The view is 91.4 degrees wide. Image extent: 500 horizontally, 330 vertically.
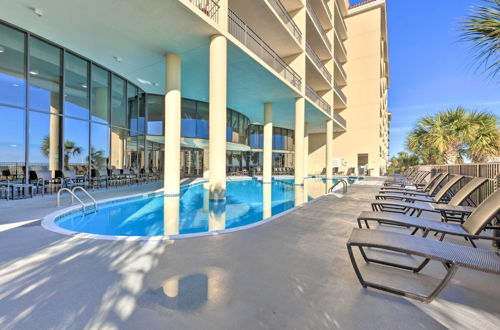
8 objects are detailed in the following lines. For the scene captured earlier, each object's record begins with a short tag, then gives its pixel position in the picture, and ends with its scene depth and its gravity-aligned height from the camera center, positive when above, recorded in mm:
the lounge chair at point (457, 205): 3656 -616
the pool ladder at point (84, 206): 5846 -1001
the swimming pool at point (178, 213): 5117 -1265
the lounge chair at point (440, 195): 4812 -544
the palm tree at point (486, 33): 3225 +1860
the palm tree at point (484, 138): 10266 +1287
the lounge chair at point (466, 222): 2562 -660
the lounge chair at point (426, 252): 1767 -676
